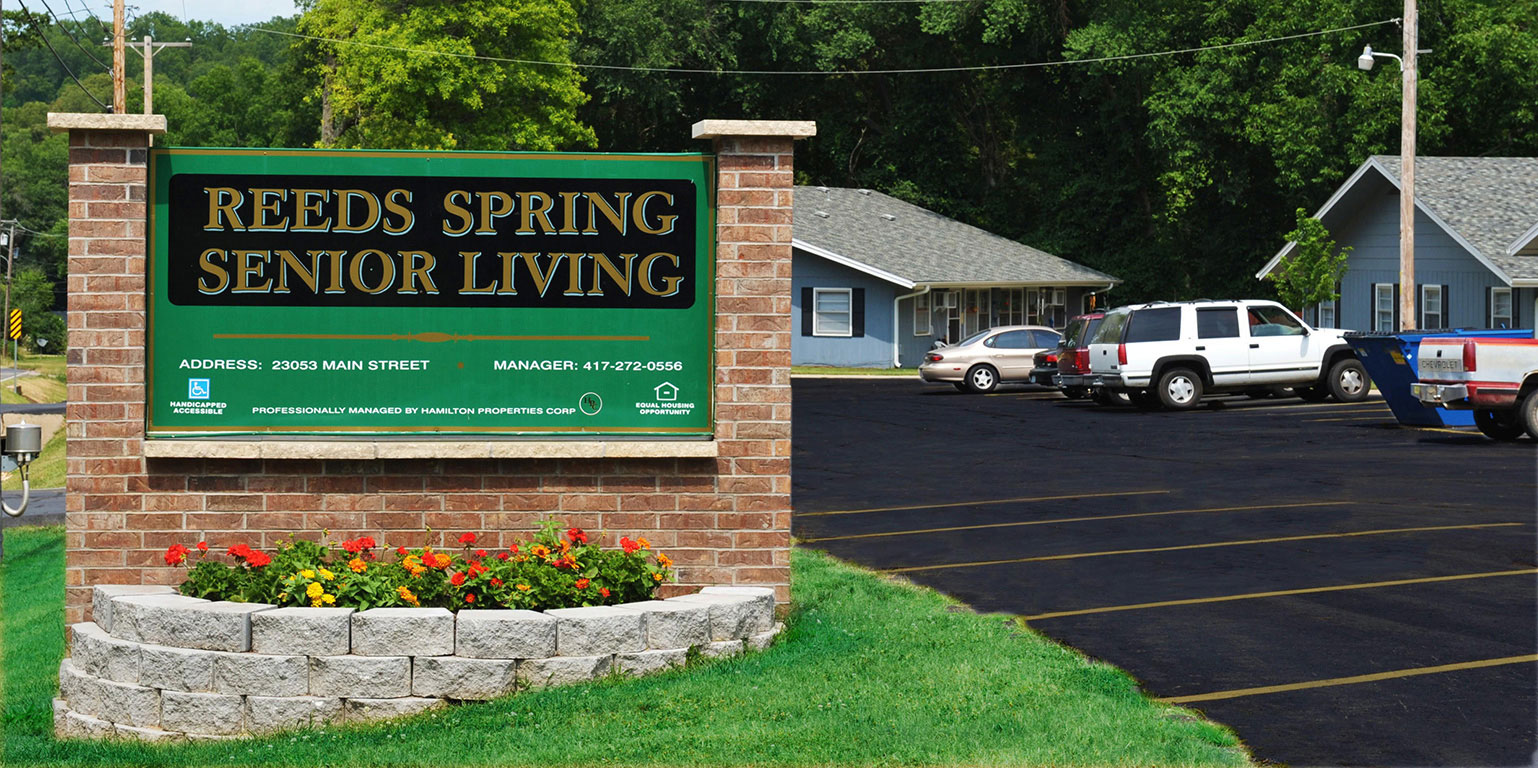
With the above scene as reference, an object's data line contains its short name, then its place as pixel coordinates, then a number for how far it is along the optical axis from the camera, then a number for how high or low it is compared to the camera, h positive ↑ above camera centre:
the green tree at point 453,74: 52.84 +10.86
